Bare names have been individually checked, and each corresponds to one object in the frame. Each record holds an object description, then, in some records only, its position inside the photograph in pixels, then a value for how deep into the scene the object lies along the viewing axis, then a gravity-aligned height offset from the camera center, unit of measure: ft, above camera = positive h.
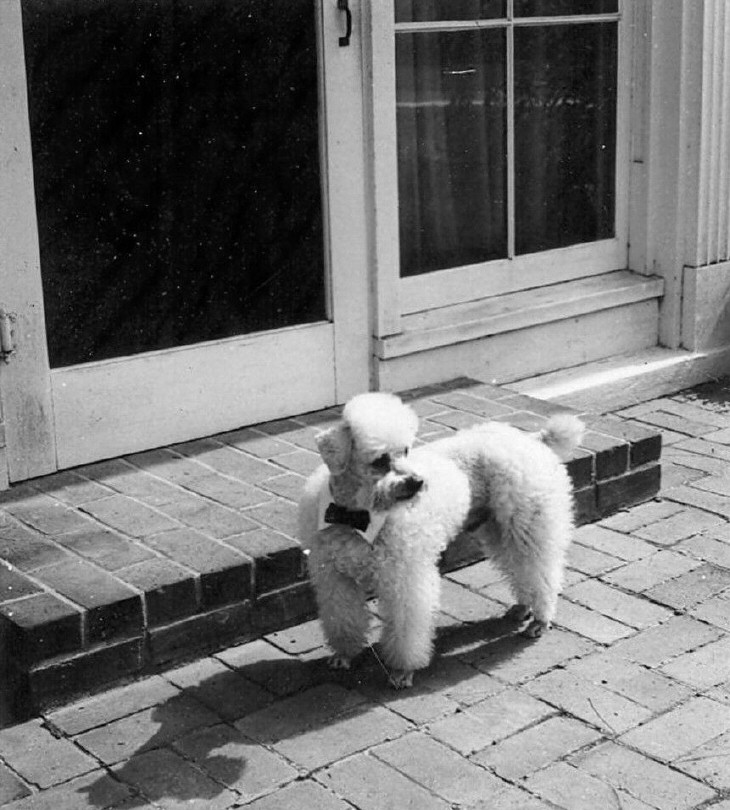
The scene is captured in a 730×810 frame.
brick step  12.97 -4.31
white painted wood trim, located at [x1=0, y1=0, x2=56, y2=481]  15.52 -1.70
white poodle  12.16 -3.71
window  19.81 -0.37
